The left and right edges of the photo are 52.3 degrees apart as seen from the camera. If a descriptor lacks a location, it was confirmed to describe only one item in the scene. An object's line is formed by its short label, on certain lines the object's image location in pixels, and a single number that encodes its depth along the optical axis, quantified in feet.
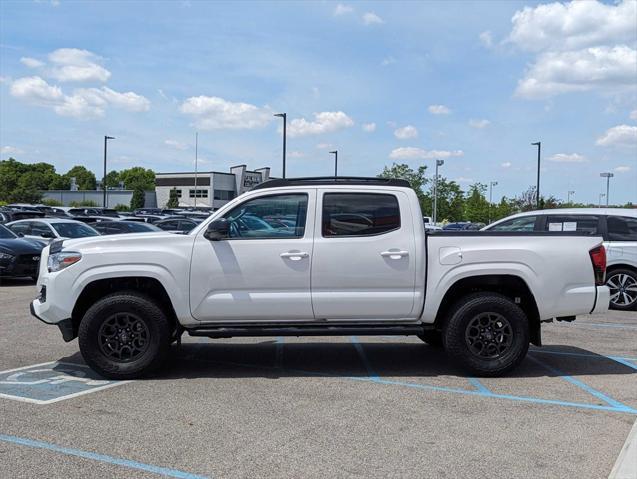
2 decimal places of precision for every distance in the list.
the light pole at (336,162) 163.53
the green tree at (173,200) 284.08
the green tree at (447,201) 199.68
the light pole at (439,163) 153.38
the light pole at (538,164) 150.97
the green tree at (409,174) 185.37
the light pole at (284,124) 114.52
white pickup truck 21.15
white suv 37.71
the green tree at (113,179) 556.76
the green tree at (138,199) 292.81
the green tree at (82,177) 546.26
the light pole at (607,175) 212.43
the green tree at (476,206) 211.82
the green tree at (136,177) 521.12
